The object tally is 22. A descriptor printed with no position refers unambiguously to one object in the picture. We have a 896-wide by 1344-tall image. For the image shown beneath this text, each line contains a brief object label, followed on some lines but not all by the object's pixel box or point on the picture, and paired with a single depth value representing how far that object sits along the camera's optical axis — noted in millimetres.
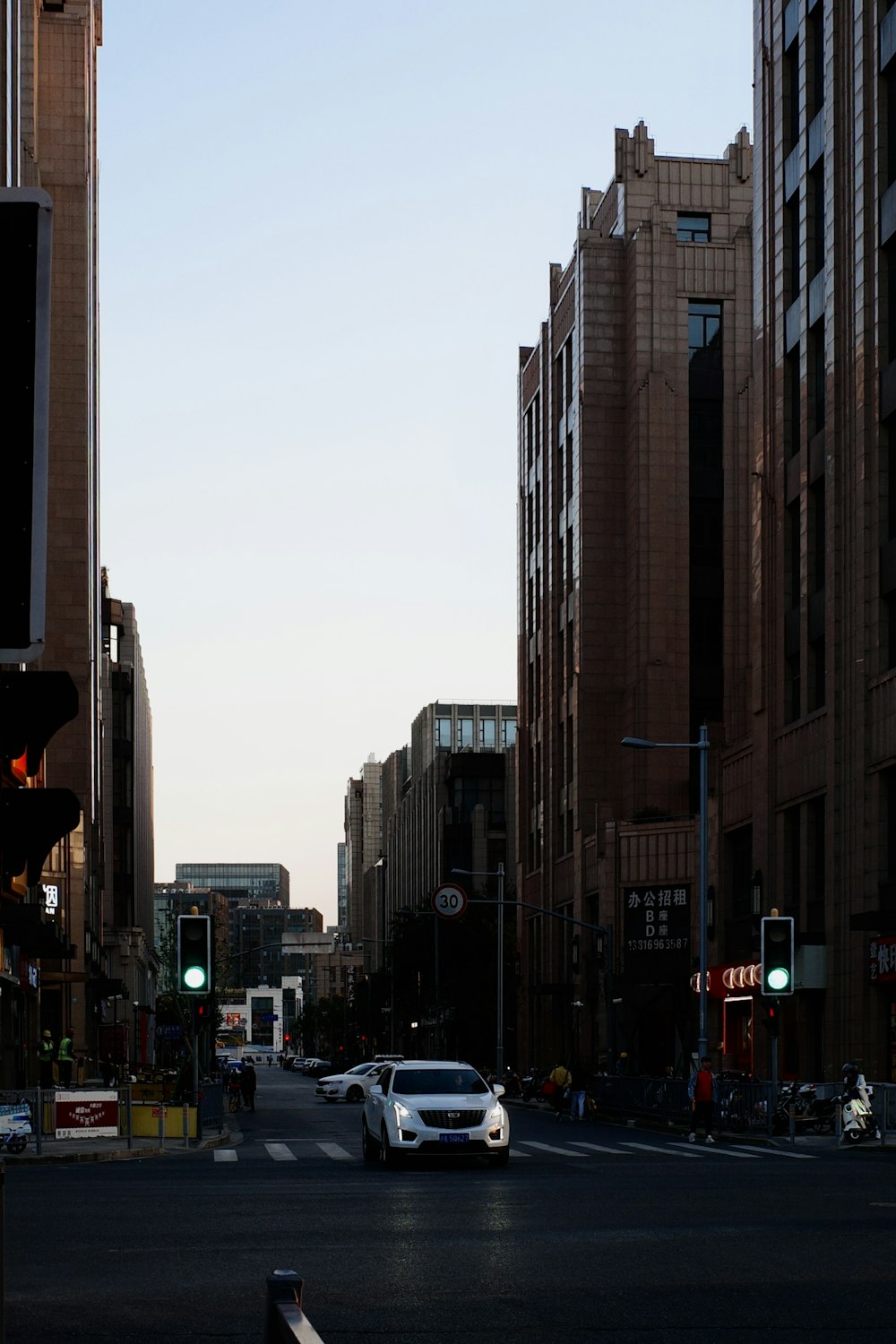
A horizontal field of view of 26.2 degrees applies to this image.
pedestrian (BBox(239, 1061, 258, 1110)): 59478
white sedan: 72062
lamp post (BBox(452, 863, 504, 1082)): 75938
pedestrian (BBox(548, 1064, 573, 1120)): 51500
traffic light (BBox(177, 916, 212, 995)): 27756
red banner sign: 34344
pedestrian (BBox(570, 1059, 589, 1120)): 50750
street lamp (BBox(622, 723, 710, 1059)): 47062
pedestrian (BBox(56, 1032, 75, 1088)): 50531
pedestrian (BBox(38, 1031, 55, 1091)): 47062
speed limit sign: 62969
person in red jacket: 36812
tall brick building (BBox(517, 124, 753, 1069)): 81688
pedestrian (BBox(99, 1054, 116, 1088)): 72006
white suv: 27359
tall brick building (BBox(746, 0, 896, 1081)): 48531
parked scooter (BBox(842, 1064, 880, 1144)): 33844
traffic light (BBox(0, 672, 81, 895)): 5316
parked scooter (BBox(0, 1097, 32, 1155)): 30516
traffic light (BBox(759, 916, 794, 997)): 31969
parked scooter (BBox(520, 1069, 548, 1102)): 70125
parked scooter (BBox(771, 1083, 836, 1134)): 38031
